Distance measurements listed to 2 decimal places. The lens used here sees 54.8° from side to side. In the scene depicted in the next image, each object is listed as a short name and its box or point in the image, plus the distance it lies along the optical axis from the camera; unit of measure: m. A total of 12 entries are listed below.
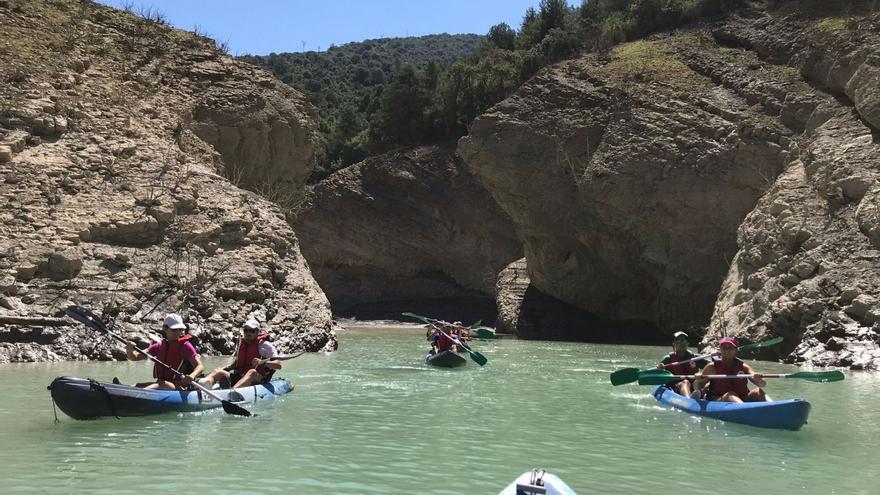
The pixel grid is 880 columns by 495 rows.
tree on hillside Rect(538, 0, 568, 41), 46.00
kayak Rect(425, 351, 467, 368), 17.27
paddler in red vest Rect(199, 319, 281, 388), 11.62
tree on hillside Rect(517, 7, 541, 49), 46.59
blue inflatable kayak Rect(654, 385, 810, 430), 9.43
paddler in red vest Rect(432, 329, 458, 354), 18.14
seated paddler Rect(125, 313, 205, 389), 10.16
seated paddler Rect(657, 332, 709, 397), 12.41
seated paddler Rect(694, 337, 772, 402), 10.66
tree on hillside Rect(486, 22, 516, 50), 51.88
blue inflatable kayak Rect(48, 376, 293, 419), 8.76
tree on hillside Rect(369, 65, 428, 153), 48.67
